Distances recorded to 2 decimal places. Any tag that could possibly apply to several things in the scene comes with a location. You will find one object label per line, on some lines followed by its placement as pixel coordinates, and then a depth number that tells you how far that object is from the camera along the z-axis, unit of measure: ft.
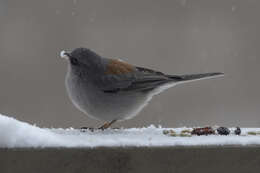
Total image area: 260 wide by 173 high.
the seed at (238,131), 20.75
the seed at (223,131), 20.55
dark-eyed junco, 25.40
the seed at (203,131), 20.49
